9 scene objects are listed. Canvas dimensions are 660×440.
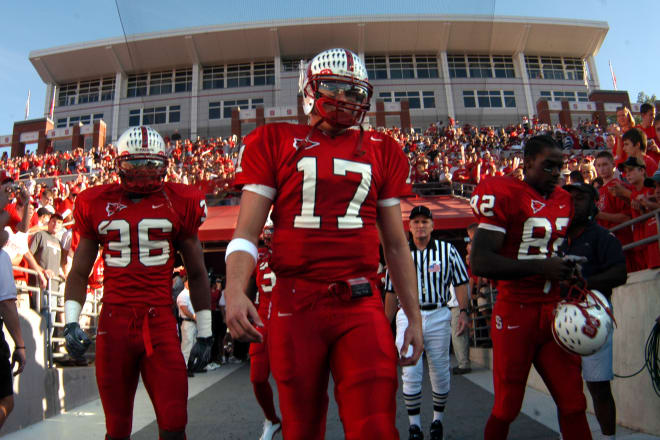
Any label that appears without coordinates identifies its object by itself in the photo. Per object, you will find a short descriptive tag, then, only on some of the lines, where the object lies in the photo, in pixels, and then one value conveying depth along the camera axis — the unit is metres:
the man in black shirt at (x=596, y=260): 3.56
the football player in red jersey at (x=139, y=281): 3.05
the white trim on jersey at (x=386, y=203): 2.36
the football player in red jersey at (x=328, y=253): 1.97
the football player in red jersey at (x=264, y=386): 4.58
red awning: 12.23
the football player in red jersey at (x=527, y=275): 2.87
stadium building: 33.25
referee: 4.48
